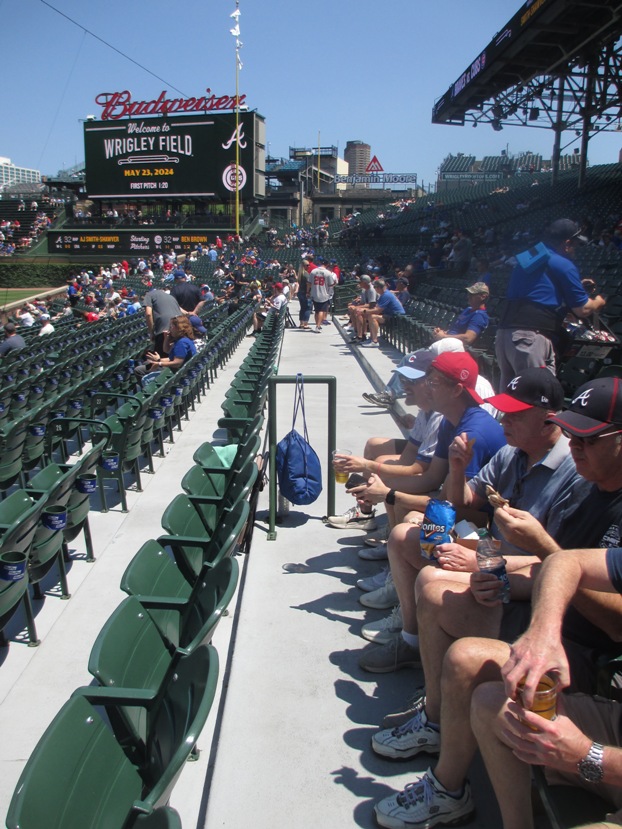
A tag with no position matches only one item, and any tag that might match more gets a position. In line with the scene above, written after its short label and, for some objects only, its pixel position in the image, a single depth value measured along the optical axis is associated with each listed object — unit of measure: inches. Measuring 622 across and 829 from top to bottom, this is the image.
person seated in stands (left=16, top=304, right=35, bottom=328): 707.0
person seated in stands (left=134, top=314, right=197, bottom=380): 319.0
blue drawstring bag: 168.1
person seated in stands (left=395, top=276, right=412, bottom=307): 531.8
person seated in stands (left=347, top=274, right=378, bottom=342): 518.6
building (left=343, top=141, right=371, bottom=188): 4338.1
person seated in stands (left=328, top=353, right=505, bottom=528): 119.0
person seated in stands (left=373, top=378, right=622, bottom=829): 69.9
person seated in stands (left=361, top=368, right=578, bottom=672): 92.7
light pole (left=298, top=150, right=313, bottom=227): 1978.2
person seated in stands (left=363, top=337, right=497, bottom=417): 140.6
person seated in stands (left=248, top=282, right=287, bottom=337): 661.7
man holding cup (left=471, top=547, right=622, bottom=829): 60.0
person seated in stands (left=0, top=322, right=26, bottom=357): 423.2
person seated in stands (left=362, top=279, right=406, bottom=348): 470.9
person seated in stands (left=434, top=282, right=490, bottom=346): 258.1
